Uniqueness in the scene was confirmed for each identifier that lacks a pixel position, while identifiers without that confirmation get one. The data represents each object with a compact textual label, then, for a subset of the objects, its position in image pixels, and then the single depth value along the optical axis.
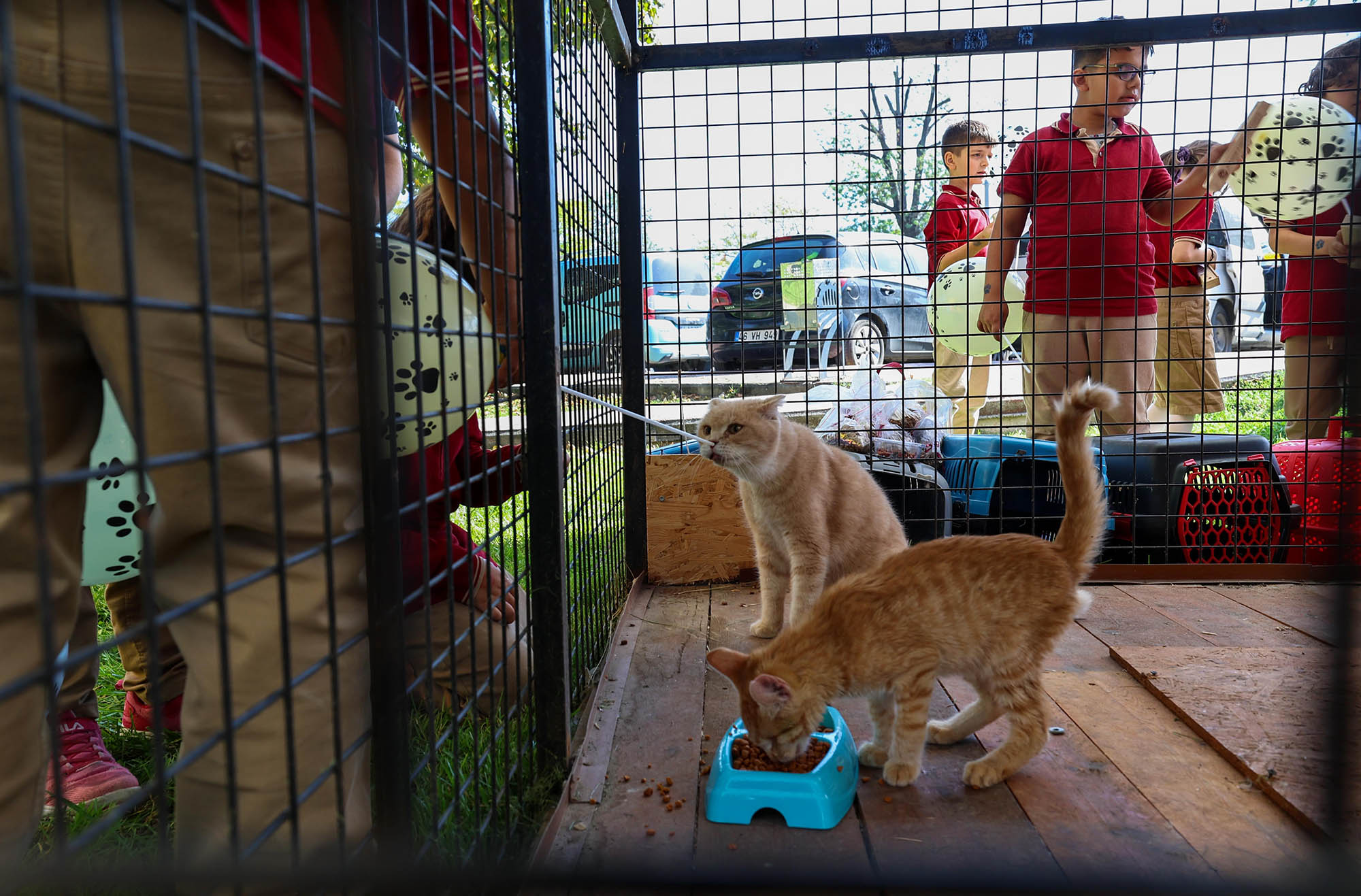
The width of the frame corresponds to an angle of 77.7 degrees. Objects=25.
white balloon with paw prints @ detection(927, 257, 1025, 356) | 4.01
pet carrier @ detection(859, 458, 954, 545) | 3.67
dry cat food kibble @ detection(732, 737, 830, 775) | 1.92
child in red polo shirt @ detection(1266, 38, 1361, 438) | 3.53
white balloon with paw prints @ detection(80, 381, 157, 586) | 1.61
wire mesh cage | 0.83
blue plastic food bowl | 1.78
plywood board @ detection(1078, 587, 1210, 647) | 2.84
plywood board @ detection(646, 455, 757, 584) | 3.67
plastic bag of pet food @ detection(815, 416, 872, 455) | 3.98
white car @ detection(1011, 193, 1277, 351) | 3.58
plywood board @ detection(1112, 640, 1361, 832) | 1.84
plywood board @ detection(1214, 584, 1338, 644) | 2.94
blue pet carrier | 3.57
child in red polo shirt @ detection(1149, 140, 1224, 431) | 4.02
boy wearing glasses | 3.60
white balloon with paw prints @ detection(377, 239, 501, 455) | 1.17
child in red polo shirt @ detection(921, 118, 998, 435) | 3.91
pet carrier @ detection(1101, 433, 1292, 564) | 3.51
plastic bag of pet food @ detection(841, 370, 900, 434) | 3.79
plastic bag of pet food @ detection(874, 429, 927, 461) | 3.89
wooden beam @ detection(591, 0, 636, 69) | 2.77
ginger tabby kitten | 1.97
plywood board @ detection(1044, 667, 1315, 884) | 1.66
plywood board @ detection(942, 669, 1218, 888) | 1.61
